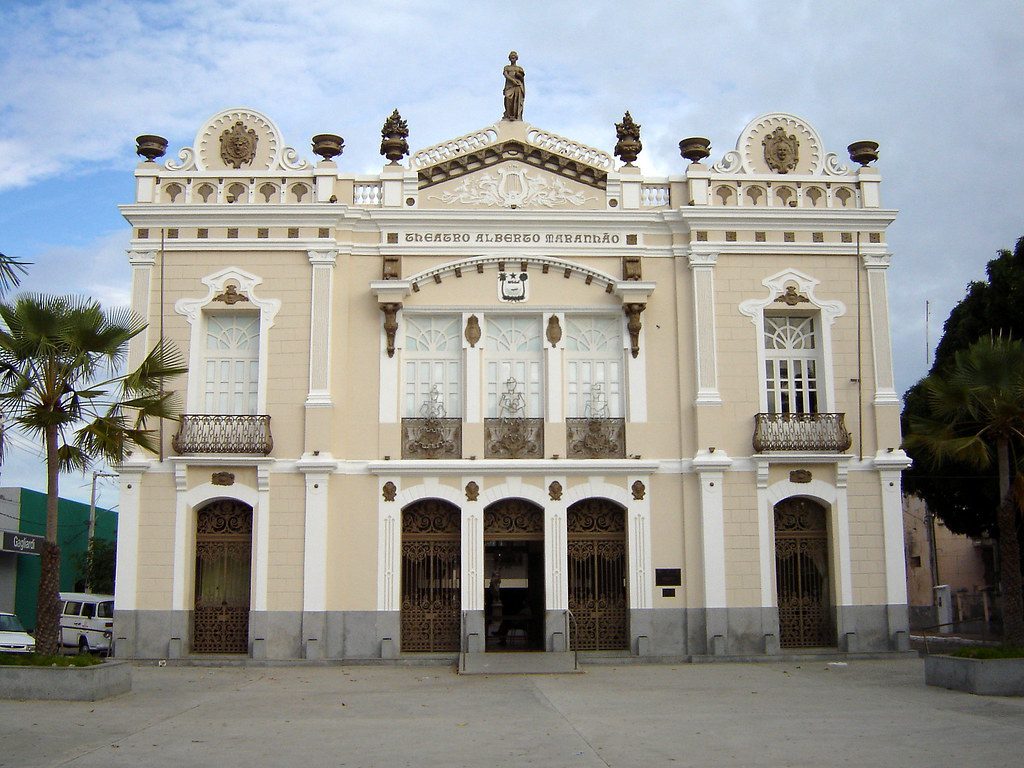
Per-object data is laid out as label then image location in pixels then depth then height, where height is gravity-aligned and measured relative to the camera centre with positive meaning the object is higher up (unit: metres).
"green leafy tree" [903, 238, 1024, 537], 26.39 +4.14
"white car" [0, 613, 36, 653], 23.89 -1.73
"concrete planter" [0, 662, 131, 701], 15.55 -1.74
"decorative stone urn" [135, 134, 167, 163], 23.28 +8.61
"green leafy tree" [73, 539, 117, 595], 38.00 -0.29
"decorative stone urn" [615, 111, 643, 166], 23.80 +8.87
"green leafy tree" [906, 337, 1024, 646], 17.48 +2.22
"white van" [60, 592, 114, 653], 27.19 -1.59
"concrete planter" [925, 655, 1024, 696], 15.88 -1.80
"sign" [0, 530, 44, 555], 33.88 +0.50
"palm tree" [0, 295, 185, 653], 16.69 +2.67
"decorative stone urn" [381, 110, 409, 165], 23.52 +8.83
